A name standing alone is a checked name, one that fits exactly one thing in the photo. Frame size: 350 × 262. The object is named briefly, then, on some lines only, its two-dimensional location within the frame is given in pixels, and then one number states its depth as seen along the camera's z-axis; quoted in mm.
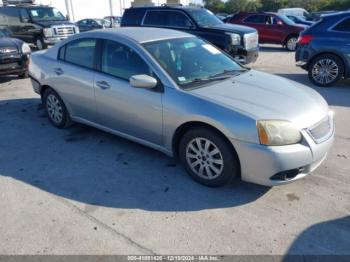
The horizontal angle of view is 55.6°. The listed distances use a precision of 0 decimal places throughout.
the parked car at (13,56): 8398
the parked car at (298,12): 28391
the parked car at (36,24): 14297
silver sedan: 3191
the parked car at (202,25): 9406
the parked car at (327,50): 7598
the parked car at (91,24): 23786
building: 31219
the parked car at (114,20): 25959
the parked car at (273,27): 15203
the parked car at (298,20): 18458
